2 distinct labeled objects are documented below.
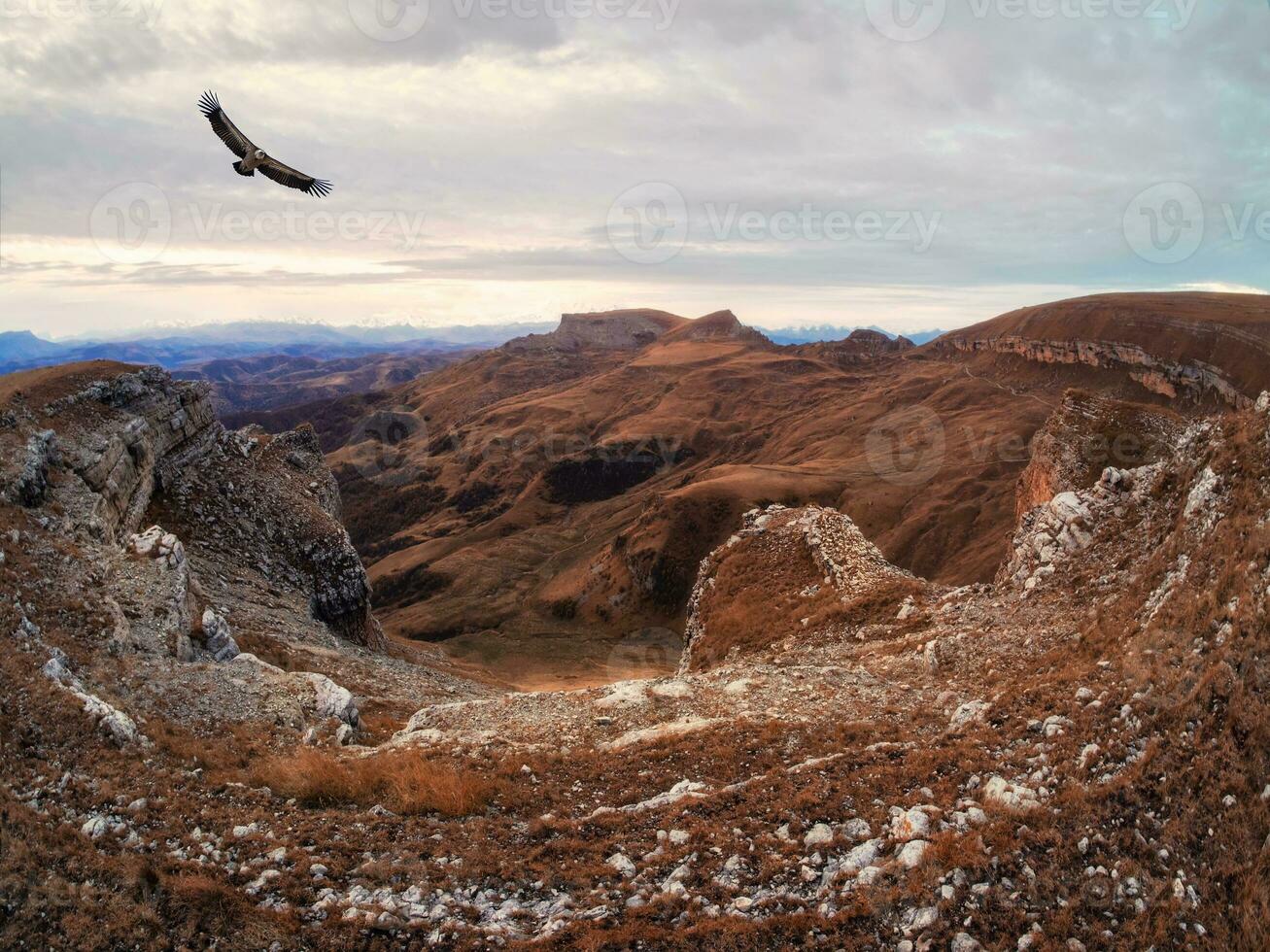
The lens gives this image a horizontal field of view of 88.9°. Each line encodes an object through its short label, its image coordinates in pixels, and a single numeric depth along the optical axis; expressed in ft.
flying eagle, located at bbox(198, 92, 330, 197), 63.05
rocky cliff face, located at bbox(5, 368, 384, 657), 99.40
